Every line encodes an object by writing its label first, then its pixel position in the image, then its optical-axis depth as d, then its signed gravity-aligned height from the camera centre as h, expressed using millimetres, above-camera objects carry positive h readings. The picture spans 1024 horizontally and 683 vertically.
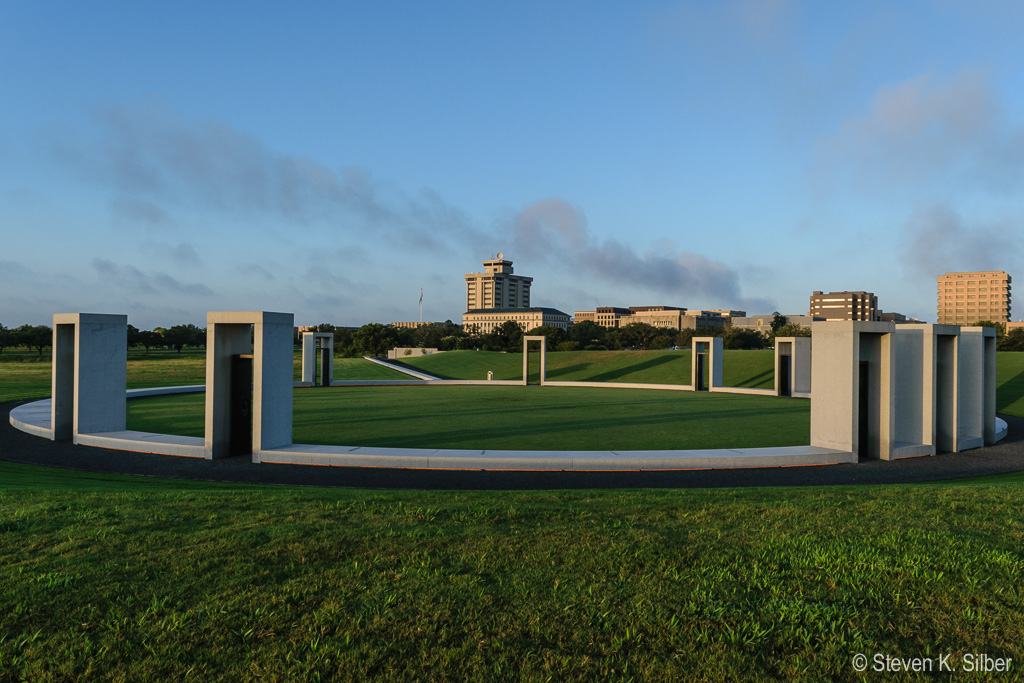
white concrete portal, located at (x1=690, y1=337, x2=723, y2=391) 36438 -985
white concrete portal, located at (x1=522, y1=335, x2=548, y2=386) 41238 -633
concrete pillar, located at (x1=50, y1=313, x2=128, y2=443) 16344 -1017
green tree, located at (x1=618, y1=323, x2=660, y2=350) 125219 +2686
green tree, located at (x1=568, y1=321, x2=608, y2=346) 121312 +3073
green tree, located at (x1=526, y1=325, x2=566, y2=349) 75475 +1430
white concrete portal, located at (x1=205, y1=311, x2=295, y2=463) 14141 -963
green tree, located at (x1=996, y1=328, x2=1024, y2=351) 65812 +1094
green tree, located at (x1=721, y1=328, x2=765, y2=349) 107319 +1801
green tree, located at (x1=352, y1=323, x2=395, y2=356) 81375 +539
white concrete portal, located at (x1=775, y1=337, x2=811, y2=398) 32844 -982
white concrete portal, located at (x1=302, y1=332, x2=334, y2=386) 36875 -931
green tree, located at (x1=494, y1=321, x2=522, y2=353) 80750 +992
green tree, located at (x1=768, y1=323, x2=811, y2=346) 93938 +3340
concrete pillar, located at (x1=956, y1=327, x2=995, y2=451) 16609 -1164
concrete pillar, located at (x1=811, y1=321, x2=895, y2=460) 14750 -983
